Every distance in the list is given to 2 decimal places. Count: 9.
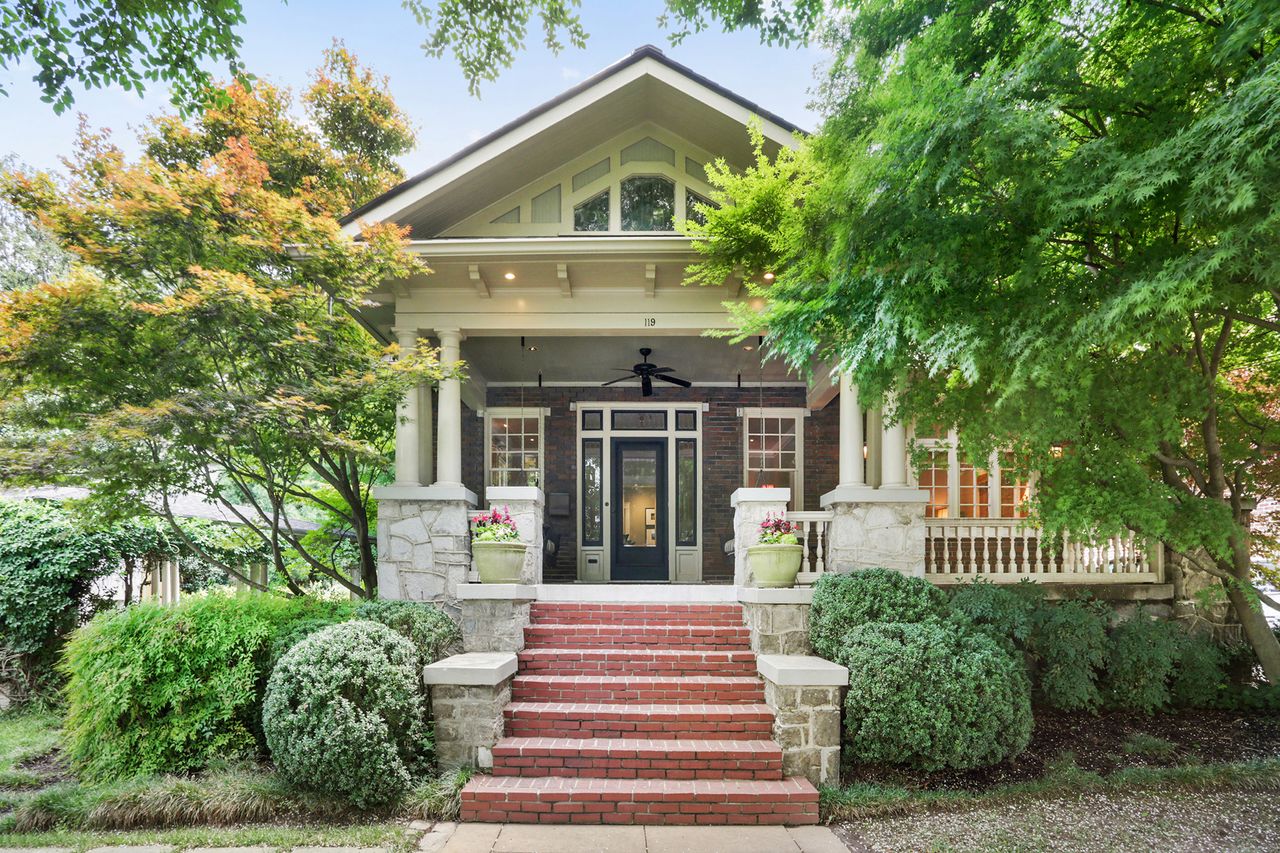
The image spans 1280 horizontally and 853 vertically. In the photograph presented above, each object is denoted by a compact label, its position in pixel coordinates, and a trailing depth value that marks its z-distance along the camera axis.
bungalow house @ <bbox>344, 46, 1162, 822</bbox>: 4.65
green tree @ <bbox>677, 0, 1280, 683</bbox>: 3.27
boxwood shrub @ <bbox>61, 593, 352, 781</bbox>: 4.79
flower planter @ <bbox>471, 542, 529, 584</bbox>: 5.93
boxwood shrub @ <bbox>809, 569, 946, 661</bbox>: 5.34
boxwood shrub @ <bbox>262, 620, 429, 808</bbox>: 4.19
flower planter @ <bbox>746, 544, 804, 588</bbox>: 5.88
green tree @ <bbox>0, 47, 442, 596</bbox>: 5.24
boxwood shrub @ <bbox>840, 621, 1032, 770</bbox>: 4.57
